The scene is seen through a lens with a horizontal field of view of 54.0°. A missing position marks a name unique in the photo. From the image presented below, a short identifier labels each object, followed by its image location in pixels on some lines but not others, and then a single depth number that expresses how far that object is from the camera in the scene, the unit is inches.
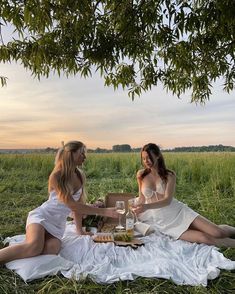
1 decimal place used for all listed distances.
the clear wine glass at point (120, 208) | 89.8
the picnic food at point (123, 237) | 95.6
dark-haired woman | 97.6
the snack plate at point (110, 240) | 92.9
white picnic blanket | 75.8
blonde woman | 80.3
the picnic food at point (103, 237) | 95.6
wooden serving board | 92.3
